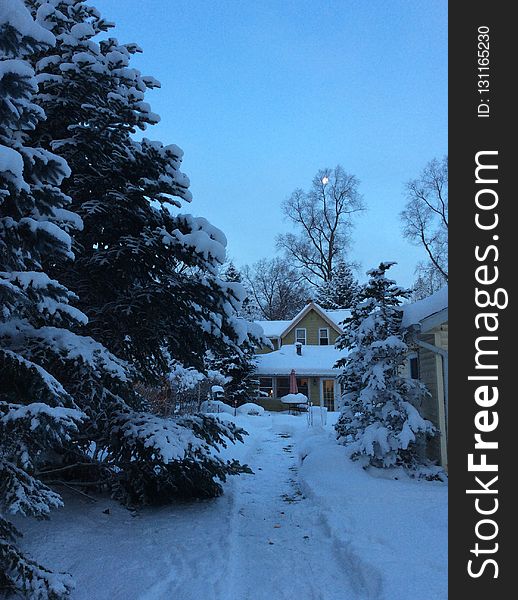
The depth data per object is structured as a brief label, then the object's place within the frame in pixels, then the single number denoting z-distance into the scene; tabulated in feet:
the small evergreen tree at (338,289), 118.73
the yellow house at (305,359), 85.97
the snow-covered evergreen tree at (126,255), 18.15
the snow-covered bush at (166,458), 16.92
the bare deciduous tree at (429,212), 96.07
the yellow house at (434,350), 25.80
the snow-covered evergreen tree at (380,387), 25.12
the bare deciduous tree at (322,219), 121.08
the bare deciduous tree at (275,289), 139.44
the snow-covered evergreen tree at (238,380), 76.43
